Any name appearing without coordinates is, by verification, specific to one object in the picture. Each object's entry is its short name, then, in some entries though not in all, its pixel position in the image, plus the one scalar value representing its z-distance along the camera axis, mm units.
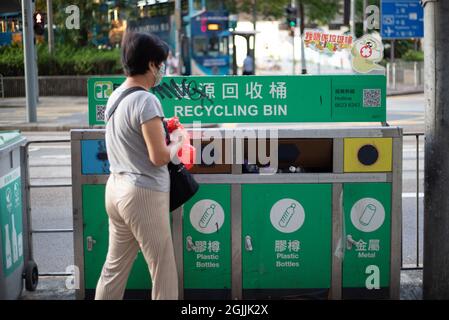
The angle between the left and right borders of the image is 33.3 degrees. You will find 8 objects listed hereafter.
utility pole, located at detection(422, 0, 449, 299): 4262
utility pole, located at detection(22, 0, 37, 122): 15064
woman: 3611
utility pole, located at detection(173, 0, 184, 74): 26150
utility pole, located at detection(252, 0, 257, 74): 38219
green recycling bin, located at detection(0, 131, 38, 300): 4484
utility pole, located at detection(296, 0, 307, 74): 37531
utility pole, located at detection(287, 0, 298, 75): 32950
